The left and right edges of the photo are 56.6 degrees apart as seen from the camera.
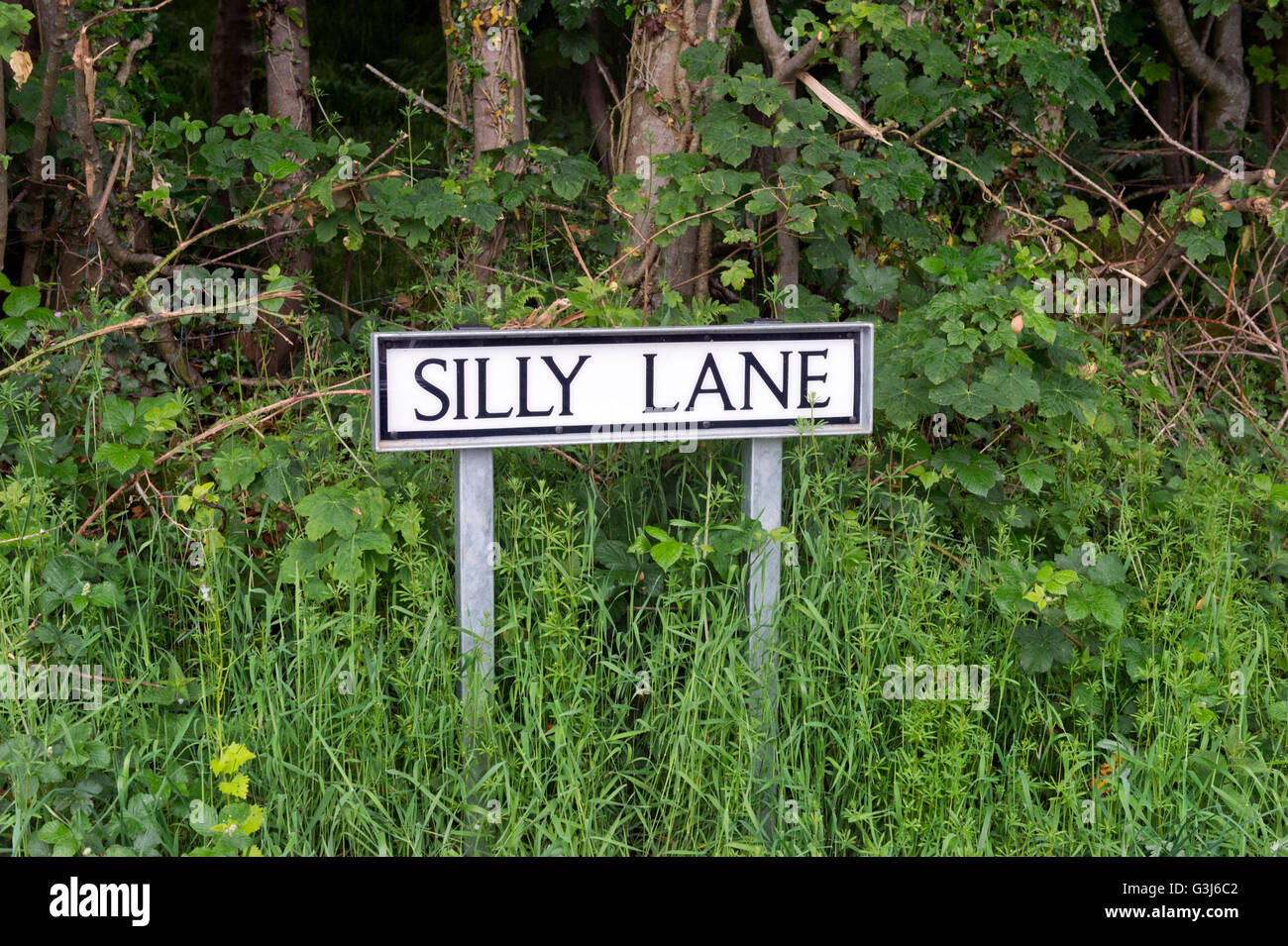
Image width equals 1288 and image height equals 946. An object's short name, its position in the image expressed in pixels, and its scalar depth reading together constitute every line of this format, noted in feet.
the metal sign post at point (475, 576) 8.73
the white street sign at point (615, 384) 8.59
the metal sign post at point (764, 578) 9.13
